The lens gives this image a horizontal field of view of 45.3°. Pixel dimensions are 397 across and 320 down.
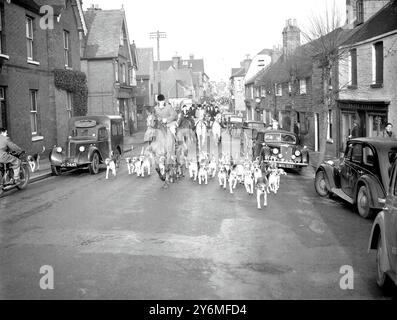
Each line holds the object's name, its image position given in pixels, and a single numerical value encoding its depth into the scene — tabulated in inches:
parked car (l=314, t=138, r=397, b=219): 400.8
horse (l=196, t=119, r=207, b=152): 787.4
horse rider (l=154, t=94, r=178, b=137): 597.3
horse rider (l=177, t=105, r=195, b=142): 696.2
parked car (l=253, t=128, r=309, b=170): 721.0
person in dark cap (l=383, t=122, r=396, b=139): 633.0
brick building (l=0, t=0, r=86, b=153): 818.2
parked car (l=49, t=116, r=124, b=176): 700.0
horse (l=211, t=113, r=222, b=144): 880.9
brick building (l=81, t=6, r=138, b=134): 1528.1
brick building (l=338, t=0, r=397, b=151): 743.7
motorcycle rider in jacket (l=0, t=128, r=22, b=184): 540.7
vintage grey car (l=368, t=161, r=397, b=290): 222.1
